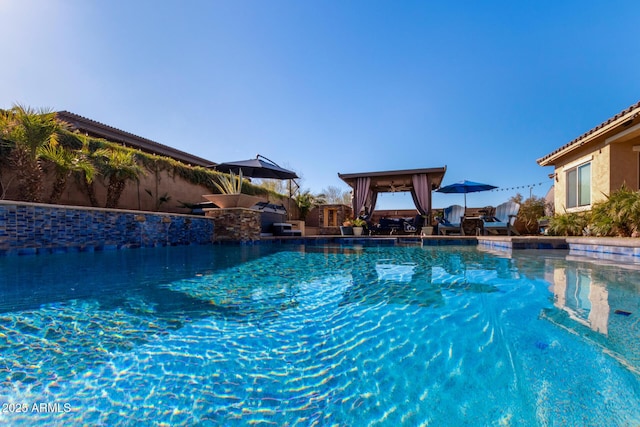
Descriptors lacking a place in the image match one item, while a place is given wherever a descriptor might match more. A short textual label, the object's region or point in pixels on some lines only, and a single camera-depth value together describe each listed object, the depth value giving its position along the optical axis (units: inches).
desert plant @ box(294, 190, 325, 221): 617.6
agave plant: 328.8
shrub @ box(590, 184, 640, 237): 205.3
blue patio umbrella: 420.2
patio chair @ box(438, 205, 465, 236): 393.7
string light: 571.2
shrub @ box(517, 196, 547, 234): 415.8
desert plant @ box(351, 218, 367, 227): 408.8
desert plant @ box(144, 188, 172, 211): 361.4
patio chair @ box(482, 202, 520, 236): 362.3
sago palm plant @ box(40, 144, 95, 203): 243.6
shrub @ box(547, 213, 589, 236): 276.3
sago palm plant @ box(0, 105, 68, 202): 213.6
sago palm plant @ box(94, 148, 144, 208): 285.4
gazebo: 434.6
